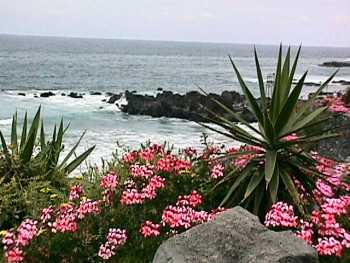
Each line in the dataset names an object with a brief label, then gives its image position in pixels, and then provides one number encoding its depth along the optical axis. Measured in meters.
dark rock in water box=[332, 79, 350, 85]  60.29
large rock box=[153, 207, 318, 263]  3.50
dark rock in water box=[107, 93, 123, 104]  41.37
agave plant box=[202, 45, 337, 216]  5.29
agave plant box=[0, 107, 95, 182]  6.97
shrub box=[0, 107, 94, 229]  5.96
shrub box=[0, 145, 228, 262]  4.27
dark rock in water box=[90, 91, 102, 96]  46.82
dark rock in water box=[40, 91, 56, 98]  44.28
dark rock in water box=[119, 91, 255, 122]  35.22
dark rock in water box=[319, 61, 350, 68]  119.15
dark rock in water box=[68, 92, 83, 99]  43.71
